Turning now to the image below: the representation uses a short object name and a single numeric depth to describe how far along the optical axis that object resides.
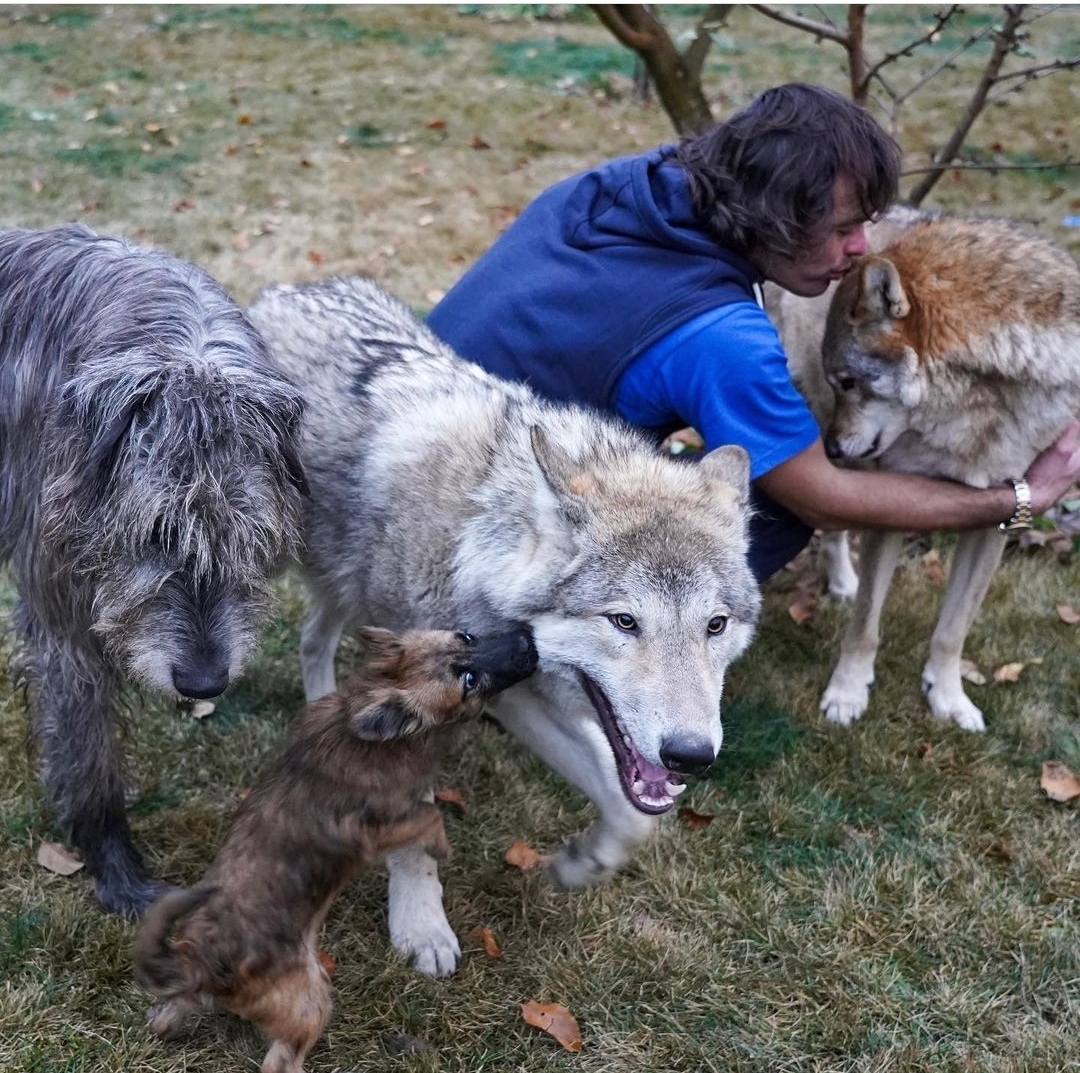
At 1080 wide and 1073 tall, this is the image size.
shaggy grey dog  2.67
